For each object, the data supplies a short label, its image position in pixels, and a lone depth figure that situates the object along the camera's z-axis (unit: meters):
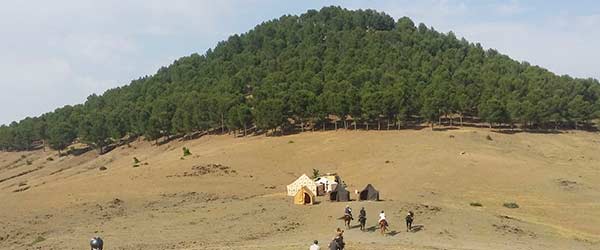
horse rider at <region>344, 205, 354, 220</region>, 39.62
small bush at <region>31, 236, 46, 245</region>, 39.52
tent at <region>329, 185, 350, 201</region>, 51.00
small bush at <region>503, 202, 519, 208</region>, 55.08
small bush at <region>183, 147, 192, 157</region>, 92.19
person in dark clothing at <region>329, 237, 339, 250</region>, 27.55
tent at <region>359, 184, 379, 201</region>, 51.38
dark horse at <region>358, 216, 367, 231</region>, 38.53
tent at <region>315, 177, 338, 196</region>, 55.16
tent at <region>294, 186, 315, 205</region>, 49.97
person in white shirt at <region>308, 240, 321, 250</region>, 25.92
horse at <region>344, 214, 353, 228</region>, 39.44
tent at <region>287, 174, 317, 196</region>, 54.94
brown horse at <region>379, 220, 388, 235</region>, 37.59
